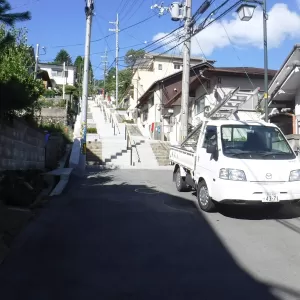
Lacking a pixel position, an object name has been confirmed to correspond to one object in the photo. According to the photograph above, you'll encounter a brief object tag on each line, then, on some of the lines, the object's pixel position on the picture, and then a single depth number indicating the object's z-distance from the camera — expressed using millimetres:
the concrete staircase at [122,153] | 19692
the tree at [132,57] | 54688
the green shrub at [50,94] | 36625
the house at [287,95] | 13776
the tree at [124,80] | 65137
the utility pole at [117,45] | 49188
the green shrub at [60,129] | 21209
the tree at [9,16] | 4484
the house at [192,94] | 24109
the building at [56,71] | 69062
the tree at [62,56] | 95938
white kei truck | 7070
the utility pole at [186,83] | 18453
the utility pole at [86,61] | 16906
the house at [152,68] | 44191
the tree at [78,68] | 73462
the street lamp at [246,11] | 11758
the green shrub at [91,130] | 25991
